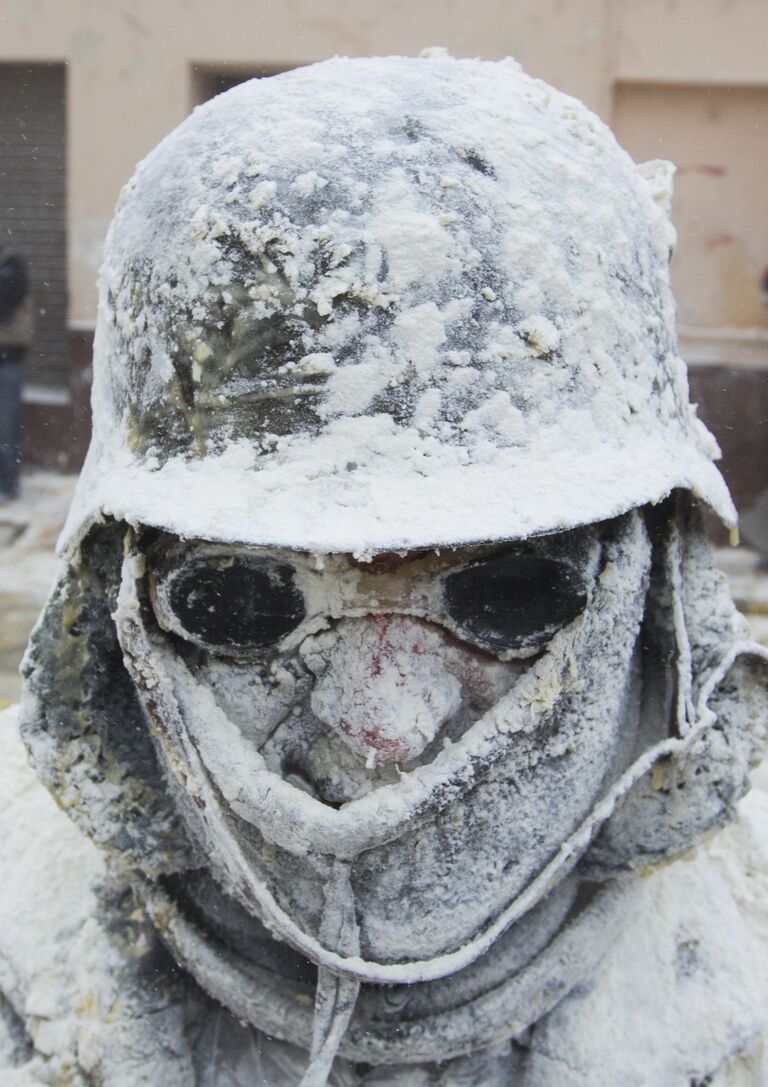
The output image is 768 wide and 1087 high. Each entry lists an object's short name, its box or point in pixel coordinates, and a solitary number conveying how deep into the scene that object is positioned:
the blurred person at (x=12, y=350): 1.79
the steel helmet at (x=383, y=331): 0.35
